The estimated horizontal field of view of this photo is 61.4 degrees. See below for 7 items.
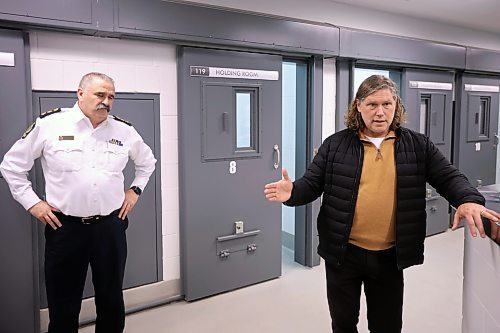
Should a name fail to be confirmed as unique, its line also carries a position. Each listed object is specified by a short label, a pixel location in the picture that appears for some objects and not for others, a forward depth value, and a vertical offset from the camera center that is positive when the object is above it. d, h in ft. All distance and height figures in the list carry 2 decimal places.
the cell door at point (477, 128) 18.37 +0.23
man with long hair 6.18 -0.99
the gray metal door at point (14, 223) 8.59 -1.87
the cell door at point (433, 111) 16.42 +0.91
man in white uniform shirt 7.70 -1.05
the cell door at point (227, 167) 11.09 -0.93
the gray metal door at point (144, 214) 10.31 -2.05
